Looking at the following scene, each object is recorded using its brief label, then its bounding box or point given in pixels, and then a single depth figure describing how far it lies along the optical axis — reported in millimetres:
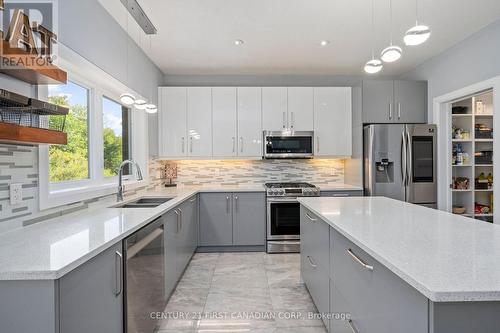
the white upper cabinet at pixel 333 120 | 4070
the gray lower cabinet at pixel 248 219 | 3805
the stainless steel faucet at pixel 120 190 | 2531
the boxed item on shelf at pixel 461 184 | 3801
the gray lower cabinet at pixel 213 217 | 3791
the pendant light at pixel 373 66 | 2111
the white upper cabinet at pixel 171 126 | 4020
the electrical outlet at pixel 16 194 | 1472
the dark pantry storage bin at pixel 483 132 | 4020
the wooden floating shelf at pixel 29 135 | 1213
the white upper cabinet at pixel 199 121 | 4031
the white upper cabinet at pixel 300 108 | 4062
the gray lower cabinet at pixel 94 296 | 1053
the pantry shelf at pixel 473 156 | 3836
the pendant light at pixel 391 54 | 1820
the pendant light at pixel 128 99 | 2183
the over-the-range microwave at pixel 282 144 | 4012
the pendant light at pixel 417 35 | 1579
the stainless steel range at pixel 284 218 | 3750
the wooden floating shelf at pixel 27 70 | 1233
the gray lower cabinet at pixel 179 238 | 2387
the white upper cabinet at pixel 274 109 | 4051
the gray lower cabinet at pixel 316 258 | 1894
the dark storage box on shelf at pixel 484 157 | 4027
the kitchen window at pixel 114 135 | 2840
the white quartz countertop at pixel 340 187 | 3818
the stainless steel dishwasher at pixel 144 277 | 1559
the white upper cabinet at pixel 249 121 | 4047
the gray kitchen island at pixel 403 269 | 804
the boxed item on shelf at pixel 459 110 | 3916
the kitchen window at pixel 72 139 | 2045
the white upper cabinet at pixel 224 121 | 4039
